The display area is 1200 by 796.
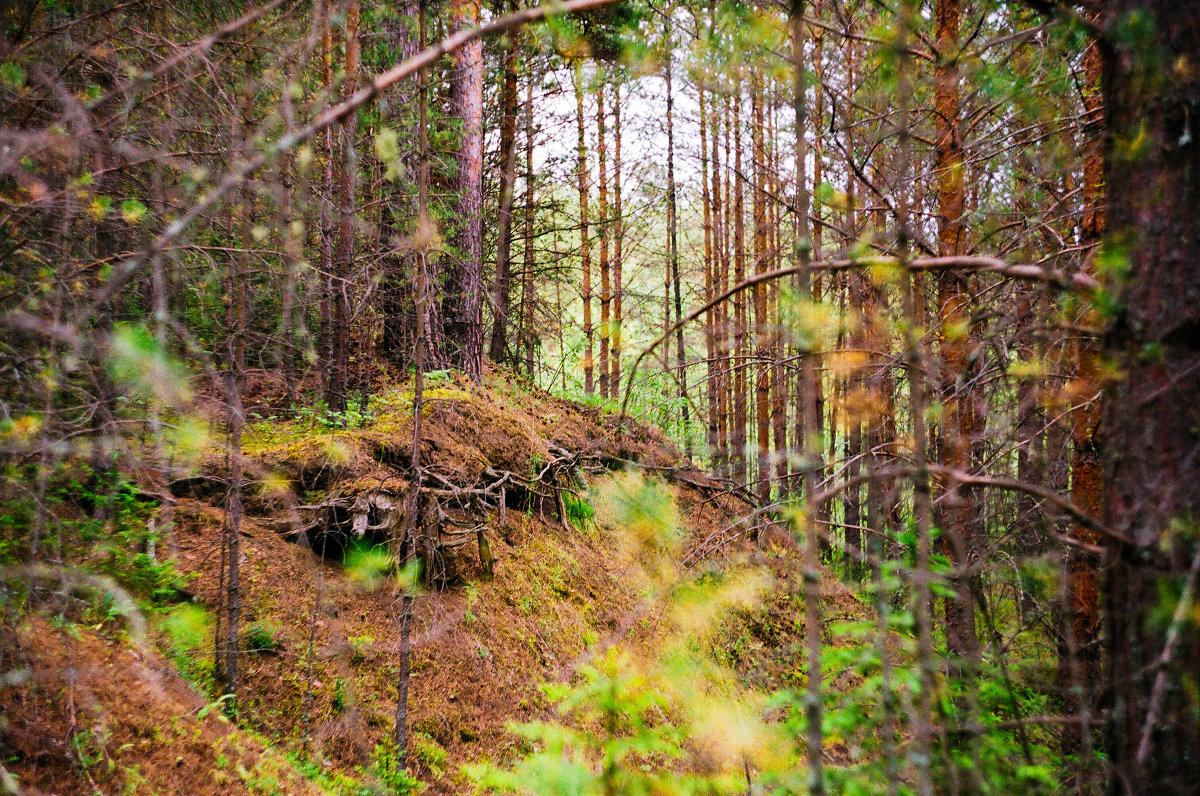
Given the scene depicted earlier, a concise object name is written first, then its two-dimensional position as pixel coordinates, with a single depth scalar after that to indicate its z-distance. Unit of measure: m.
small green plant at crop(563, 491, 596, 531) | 7.86
